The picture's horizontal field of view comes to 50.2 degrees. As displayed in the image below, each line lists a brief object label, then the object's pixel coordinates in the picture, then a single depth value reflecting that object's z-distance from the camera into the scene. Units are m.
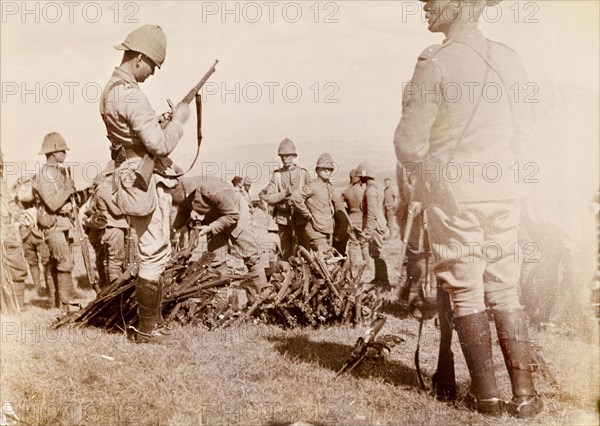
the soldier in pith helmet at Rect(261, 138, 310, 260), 9.81
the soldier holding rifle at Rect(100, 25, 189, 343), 5.50
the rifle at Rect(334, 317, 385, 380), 5.04
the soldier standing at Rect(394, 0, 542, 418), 4.14
